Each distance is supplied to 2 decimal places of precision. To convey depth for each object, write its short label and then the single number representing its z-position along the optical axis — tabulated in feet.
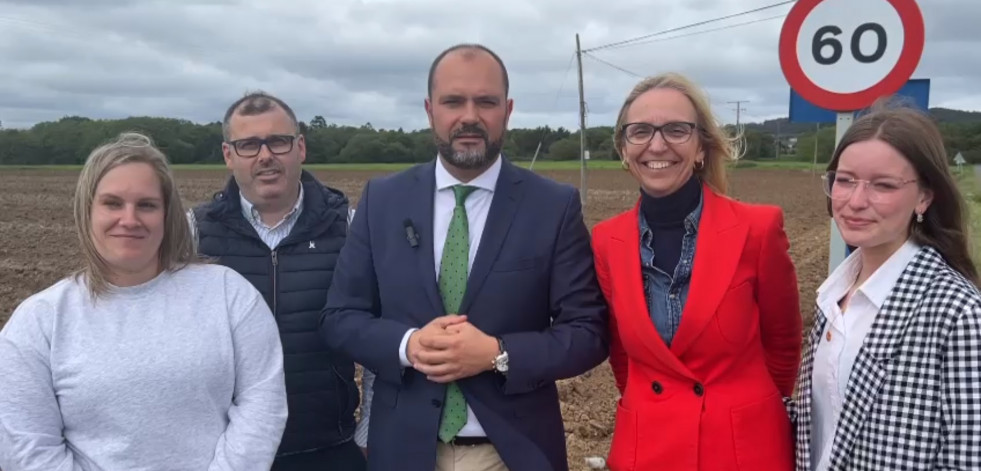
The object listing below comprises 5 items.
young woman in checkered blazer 6.37
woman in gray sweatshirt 7.32
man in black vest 9.96
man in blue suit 8.50
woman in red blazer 8.02
